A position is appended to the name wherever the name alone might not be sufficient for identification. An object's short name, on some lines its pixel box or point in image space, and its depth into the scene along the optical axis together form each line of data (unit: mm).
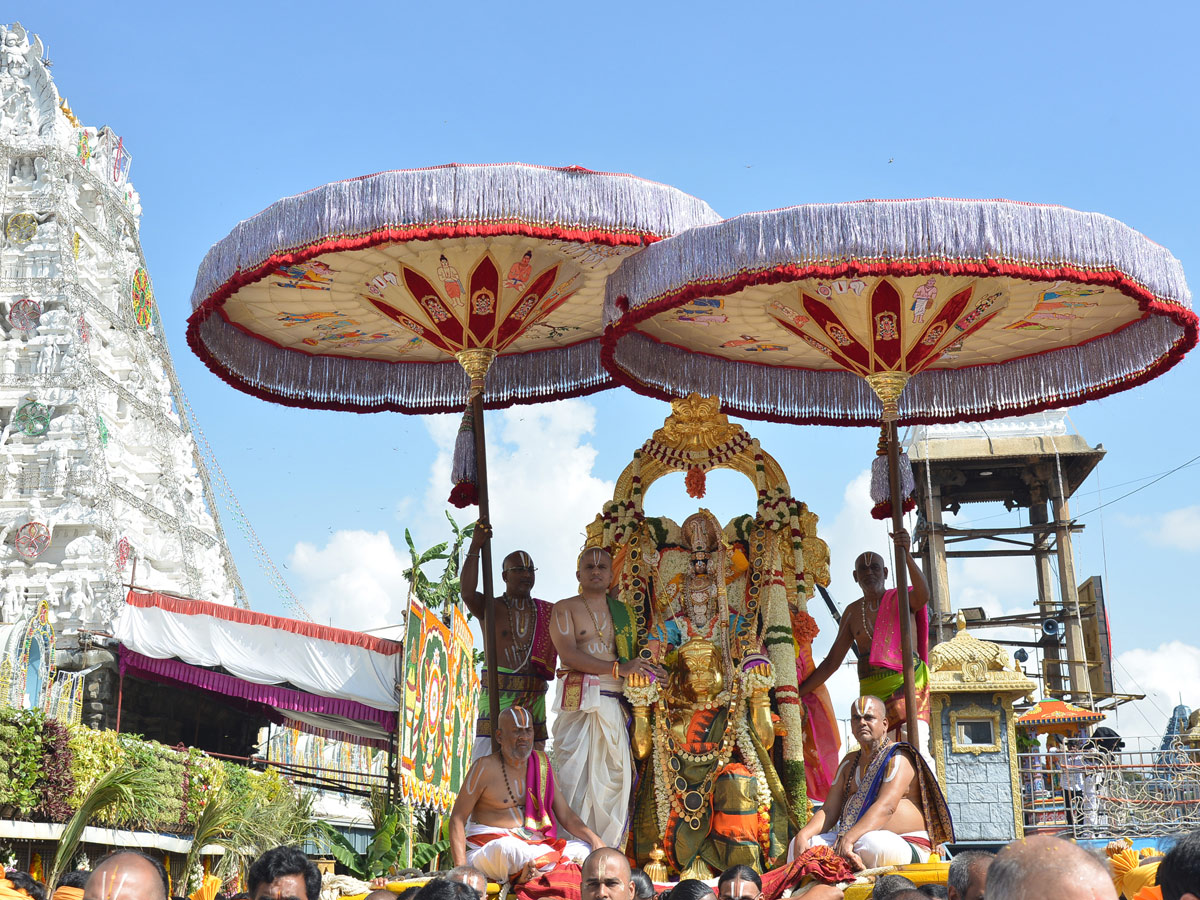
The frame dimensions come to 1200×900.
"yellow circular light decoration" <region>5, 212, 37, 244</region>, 34094
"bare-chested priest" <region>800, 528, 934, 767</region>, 9039
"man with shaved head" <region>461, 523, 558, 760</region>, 9297
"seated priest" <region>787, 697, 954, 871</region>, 7043
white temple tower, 30578
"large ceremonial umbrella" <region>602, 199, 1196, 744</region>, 7477
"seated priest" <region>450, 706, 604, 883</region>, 7559
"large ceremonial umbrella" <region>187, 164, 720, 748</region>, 7988
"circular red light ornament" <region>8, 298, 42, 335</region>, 33188
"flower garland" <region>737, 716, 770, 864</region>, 8641
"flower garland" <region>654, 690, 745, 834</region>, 8836
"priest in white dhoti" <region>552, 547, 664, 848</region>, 8711
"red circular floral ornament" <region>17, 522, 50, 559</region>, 30344
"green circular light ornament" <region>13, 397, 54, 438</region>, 31875
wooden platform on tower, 32594
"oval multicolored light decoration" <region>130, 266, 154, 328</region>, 37156
